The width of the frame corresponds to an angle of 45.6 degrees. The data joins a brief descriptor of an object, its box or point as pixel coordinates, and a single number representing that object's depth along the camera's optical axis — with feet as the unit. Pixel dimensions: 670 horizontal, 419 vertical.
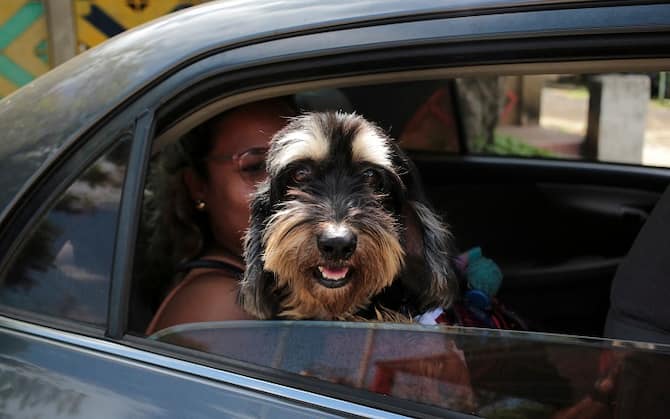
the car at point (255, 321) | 5.28
